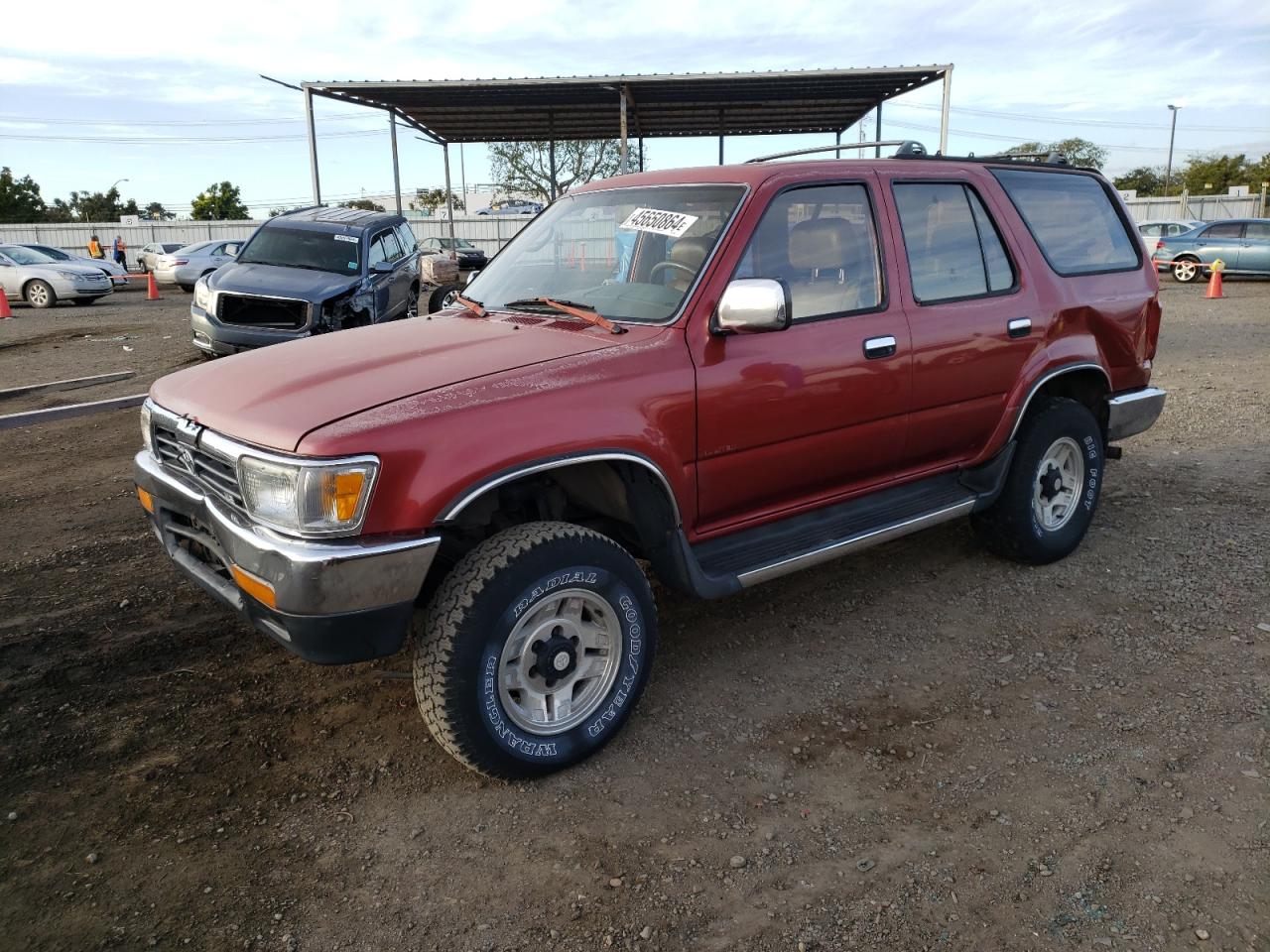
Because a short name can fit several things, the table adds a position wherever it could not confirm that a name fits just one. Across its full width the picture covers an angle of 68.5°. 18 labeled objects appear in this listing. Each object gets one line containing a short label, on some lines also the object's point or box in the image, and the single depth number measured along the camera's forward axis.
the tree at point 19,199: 56.38
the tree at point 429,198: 83.80
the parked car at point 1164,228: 23.02
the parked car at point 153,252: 30.20
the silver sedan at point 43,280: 20.42
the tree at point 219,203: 66.25
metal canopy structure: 16.83
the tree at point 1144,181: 74.56
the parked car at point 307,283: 10.07
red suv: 2.81
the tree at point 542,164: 53.25
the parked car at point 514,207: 53.12
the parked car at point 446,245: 26.48
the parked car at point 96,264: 21.95
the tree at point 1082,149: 65.67
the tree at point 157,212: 74.38
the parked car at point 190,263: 23.88
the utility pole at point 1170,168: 66.44
